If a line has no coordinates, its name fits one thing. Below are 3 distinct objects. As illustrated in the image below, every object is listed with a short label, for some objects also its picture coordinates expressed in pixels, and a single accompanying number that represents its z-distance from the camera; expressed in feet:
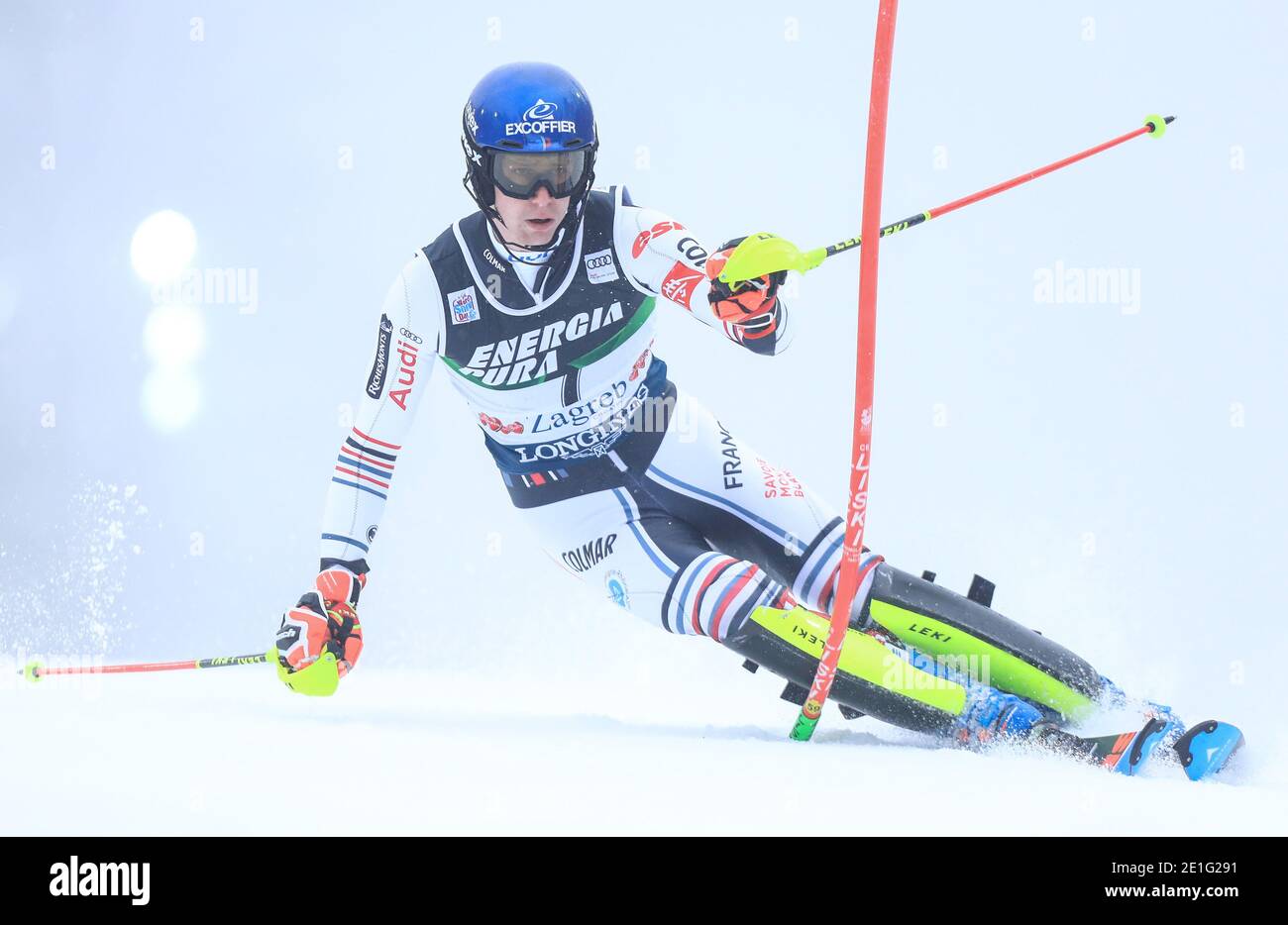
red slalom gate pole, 18.01
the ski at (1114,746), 18.19
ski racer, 20.74
